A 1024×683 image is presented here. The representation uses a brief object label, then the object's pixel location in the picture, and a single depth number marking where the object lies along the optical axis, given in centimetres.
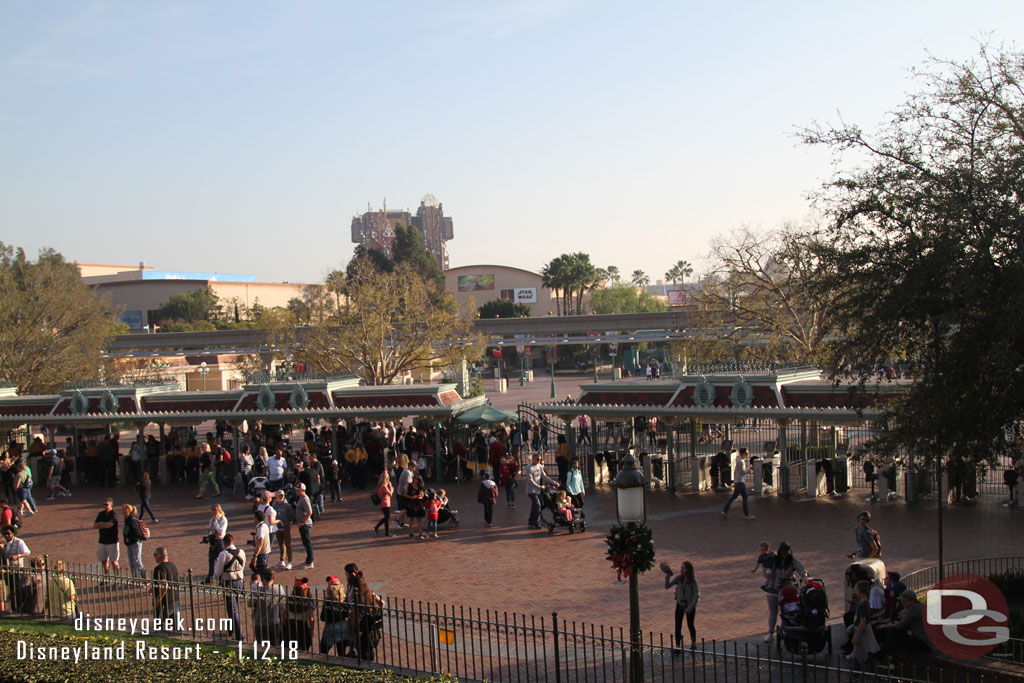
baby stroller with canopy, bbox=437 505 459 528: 1778
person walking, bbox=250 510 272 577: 1273
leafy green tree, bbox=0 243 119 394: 3803
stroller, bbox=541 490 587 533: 1731
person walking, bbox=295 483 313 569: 1535
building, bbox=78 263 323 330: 10219
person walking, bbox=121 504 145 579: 1460
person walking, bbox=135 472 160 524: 1897
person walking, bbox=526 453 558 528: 1762
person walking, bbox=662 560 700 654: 1063
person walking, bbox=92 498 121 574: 1472
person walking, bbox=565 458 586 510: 1772
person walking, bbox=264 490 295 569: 1543
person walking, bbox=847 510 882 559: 1231
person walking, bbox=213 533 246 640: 1245
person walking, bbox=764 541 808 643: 1061
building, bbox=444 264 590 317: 10731
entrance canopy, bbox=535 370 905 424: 1927
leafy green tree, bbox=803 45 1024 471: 1070
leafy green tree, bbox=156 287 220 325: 9138
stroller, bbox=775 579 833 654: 973
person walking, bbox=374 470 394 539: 1748
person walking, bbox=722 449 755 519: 1764
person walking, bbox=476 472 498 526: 1789
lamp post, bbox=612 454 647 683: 877
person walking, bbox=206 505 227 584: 1346
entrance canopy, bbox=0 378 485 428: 2388
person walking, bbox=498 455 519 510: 1986
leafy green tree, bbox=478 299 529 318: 8394
